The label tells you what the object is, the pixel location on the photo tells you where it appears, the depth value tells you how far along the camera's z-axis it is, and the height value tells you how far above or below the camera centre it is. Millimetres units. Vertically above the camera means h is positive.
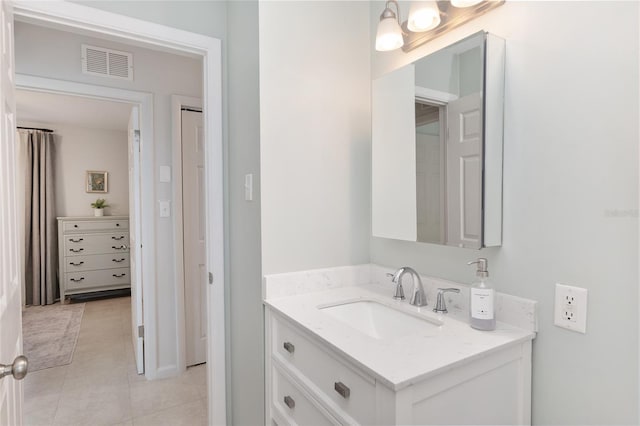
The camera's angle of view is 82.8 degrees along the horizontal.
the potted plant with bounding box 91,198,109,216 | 4788 -37
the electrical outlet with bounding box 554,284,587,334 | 956 -289
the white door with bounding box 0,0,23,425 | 864 -106
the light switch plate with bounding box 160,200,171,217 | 2549 -30
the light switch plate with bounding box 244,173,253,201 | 1496 +68
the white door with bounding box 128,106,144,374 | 2559 -184
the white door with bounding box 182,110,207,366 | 2658 -220
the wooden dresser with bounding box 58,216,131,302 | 4488 -632
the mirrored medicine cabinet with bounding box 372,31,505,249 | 1131 +197
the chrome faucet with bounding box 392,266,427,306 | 1317 -318
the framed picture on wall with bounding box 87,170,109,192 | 4879 +313
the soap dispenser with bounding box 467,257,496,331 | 1073 -297
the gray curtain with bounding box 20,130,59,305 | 4387 -179
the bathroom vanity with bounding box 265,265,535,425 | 861 -444
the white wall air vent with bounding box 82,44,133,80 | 2277 +910
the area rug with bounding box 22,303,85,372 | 2861 -1217
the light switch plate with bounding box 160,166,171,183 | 2551 +210
